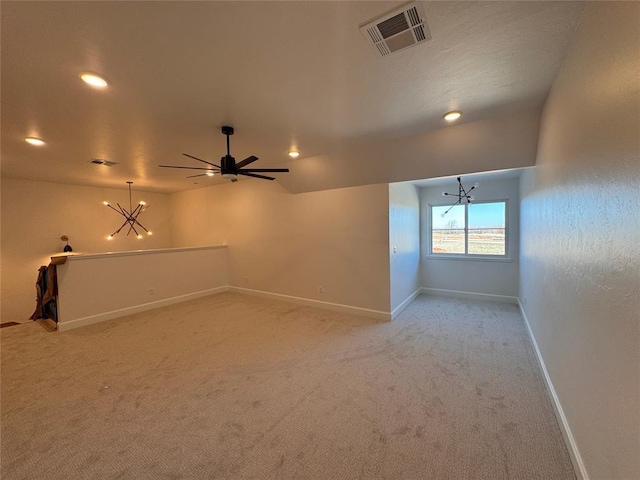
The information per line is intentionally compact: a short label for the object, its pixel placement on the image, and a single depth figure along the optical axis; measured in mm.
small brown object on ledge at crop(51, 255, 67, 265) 3756
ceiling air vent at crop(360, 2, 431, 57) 1362
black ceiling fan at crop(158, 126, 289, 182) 2820
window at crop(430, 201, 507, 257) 5098
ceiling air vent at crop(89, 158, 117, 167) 3983
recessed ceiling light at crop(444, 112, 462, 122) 2559
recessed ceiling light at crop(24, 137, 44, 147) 3045
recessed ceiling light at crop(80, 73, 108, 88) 1847
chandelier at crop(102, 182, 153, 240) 6498
